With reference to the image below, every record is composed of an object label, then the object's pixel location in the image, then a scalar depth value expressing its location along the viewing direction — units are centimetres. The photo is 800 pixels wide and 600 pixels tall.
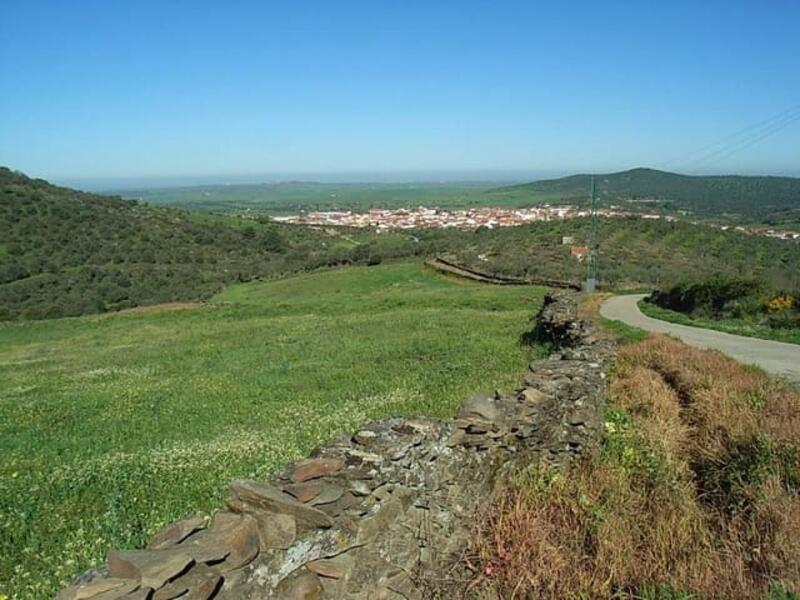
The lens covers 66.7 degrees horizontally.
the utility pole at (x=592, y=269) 3728
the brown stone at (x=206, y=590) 318
